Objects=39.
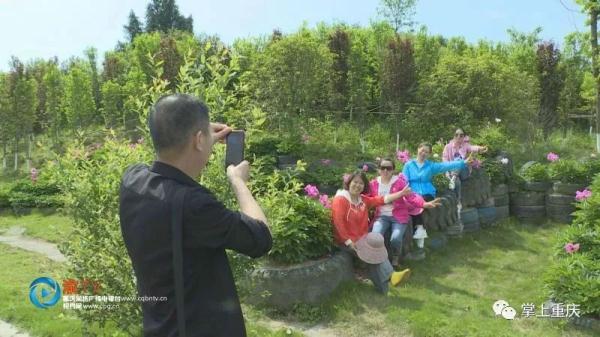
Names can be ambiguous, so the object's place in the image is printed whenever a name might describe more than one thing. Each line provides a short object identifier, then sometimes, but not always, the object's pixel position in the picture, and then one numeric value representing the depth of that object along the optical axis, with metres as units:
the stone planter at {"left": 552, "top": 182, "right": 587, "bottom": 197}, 9.75
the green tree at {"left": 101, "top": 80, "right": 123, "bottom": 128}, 22.25
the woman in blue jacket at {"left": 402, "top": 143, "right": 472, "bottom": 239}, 7.95
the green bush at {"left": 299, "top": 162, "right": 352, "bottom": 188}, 11.12
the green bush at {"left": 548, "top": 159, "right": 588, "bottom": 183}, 9.86
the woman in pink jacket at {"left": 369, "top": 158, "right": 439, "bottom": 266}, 7.05
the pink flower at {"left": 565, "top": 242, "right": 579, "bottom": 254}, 5.98
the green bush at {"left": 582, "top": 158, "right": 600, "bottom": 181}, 9.80
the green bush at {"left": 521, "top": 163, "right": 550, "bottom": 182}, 10.16
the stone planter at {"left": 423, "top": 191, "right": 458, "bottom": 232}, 8.34
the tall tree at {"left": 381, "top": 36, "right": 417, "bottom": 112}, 16.91
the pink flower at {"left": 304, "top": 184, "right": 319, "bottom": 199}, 7.59
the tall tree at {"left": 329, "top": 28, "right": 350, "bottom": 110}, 18.36
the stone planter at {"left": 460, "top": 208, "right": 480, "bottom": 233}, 9.16
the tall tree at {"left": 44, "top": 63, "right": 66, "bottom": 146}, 22.36
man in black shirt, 1.88
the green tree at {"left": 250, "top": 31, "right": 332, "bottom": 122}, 14.81
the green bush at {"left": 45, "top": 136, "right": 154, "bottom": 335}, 3.54
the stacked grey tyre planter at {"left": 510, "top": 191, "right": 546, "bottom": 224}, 10.09
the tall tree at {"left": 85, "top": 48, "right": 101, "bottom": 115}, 29.09
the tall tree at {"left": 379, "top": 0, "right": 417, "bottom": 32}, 26.55
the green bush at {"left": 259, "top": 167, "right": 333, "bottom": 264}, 5.85
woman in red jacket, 6.29
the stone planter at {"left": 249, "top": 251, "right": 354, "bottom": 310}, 5.72
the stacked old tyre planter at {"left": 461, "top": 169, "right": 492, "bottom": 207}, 9.34
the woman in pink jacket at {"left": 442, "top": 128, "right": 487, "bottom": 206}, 9.24
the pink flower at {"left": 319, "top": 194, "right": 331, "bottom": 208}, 7.02
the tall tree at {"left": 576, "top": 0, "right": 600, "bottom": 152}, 14.46
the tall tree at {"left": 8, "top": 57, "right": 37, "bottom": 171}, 19.91
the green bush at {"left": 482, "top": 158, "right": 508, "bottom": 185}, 10.09
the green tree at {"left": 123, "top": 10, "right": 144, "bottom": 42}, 56.53
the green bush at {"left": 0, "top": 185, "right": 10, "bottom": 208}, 13.81
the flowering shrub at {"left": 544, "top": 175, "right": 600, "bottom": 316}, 5.03
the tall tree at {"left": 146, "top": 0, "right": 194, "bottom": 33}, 55.12
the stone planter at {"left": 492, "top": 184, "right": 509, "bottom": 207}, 9.98
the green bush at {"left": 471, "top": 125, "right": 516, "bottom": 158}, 11.07
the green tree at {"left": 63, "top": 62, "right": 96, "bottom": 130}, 21.61
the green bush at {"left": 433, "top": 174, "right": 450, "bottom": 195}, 8.91
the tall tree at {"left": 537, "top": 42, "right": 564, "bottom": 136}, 19.17
